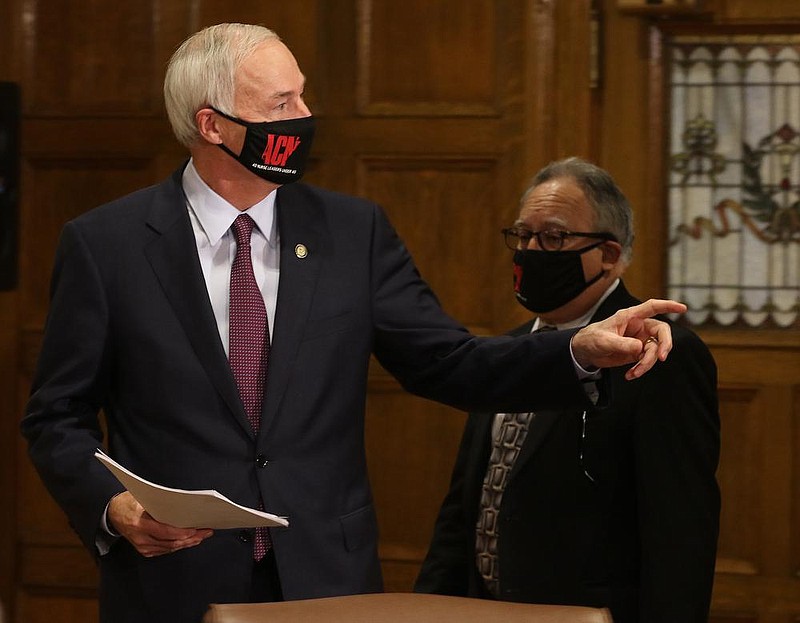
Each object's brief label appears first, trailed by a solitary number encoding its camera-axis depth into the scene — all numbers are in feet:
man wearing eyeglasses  16.72
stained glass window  24.30
